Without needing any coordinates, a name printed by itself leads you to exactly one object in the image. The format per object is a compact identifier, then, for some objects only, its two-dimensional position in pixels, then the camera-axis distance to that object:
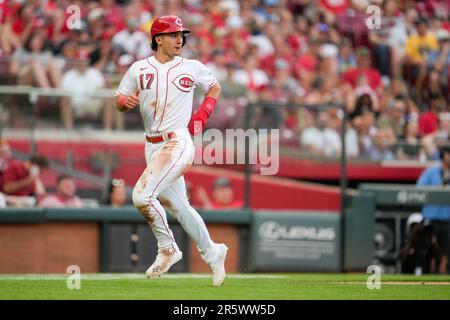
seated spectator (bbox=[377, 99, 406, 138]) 17.25
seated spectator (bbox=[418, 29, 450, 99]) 19.41
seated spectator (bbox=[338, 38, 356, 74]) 19.45
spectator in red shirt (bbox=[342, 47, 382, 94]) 18.94
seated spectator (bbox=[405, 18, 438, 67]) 20.48
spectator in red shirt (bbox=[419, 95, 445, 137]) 17.98
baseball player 9.17
